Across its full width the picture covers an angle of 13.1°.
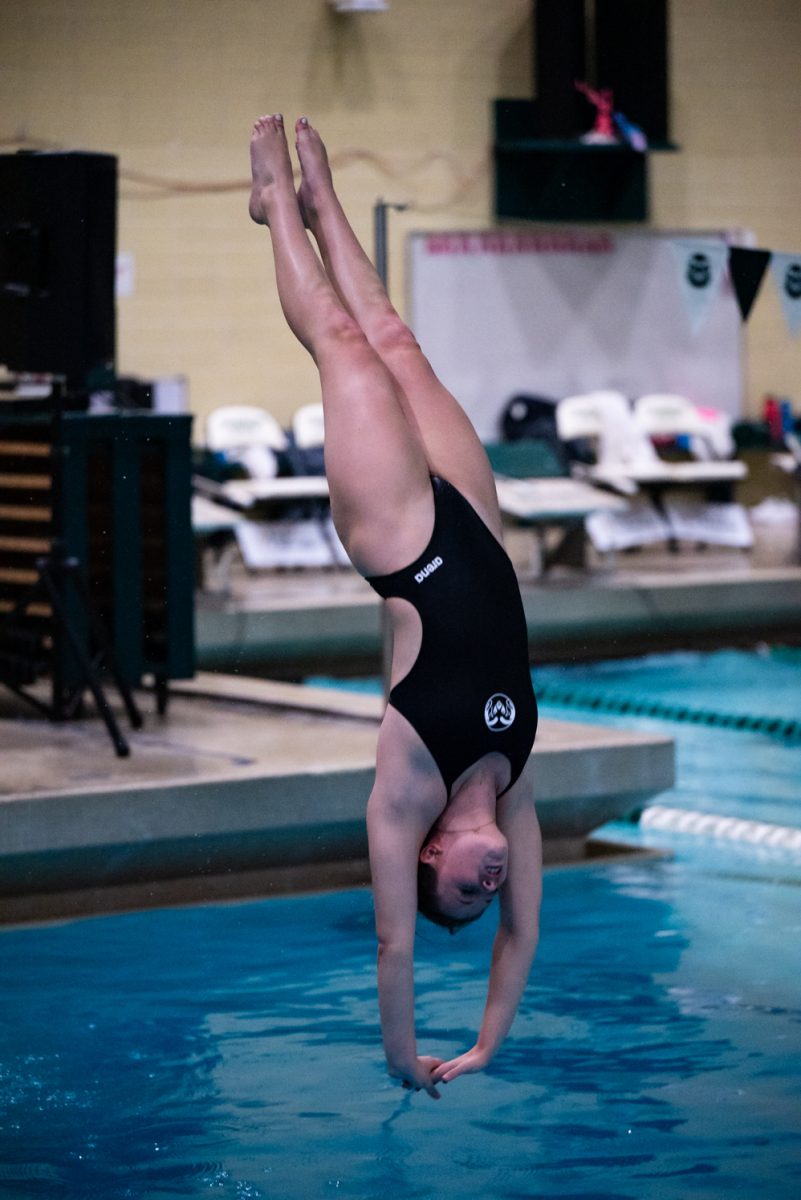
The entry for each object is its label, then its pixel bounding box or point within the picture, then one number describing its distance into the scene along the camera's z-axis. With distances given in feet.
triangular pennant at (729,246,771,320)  36.11
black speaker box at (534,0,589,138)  74.81
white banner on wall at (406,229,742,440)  76.78
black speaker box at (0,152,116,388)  36.01
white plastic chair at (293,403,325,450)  69.67
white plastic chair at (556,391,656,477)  71.46
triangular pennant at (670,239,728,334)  39.69
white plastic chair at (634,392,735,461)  74.38
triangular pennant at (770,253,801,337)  36.41
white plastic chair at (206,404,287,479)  68.03
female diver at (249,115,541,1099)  21.37
